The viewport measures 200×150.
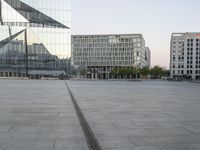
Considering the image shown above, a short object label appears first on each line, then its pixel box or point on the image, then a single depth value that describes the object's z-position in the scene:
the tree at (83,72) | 92.22
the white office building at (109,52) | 106.65
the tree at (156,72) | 94.44
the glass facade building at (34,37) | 54.73
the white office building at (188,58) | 107.68
